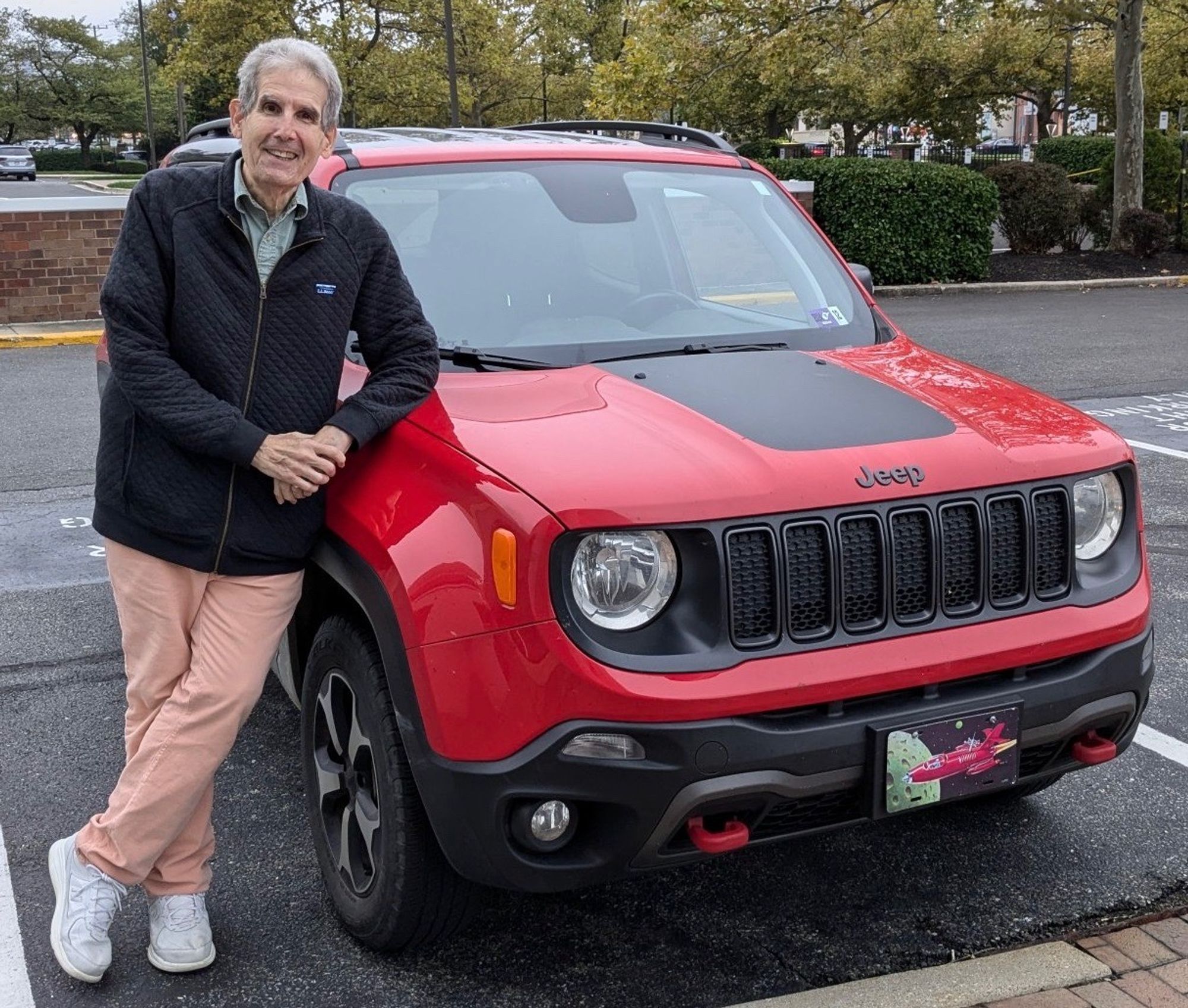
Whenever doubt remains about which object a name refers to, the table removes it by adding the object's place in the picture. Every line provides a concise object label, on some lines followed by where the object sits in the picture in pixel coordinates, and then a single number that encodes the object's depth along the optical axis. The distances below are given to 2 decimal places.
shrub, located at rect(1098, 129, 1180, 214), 22.09
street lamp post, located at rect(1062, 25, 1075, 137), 40.73
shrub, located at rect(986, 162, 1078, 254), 20.41
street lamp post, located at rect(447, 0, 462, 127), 28.48
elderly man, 2.90
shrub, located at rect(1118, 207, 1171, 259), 20.16
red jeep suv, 2.60
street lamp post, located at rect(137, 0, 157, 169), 48.91
